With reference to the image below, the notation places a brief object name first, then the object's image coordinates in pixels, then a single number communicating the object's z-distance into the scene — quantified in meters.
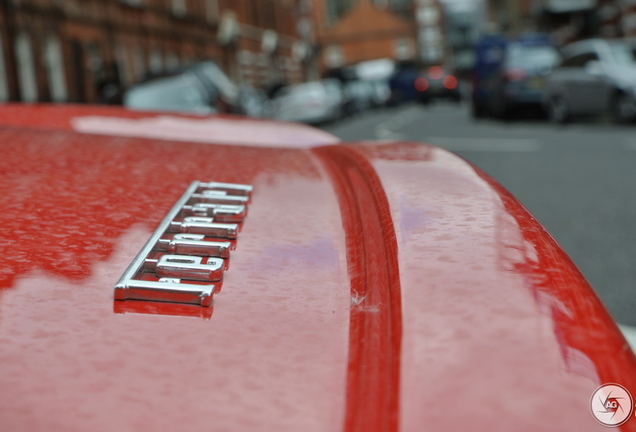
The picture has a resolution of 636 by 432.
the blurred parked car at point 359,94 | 31.91
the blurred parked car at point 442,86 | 36.09
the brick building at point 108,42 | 19.95
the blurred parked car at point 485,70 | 16.67
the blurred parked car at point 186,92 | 9.55
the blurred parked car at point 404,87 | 39.91
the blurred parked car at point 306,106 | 22.53
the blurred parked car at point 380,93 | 39.50
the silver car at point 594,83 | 11.89
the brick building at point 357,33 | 71.44
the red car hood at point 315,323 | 0.67
